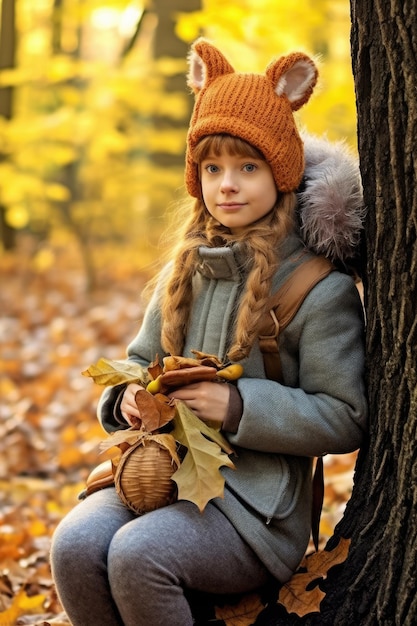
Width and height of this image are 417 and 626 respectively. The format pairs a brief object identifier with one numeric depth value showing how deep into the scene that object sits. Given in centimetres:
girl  241
